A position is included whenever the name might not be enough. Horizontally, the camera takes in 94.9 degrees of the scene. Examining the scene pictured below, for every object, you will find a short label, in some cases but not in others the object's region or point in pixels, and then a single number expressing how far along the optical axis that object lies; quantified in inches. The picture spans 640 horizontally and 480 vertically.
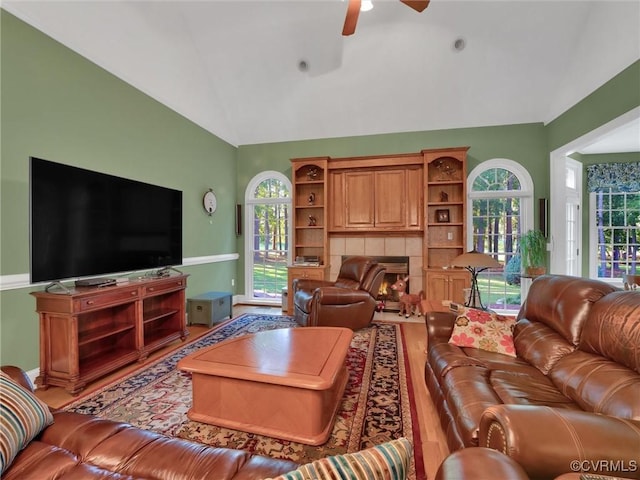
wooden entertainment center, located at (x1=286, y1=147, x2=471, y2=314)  184.5
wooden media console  92.4
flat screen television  88.7
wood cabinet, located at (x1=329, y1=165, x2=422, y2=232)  191.9
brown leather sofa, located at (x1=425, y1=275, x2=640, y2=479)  36.3
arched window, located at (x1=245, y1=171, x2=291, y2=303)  222.4
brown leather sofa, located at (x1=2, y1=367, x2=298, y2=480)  38.3
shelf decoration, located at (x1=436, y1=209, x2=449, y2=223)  193.9
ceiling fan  95.3
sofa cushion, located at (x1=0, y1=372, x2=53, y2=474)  39.5
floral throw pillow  83.4
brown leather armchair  145.7
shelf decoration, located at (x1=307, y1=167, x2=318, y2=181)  213.9
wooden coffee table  69.5
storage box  159.2
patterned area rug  69.7
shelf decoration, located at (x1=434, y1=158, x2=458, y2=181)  195.3
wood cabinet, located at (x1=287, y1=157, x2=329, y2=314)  202.8
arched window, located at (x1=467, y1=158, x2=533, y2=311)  189.8
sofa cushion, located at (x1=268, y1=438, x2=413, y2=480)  23.0
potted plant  172.6
